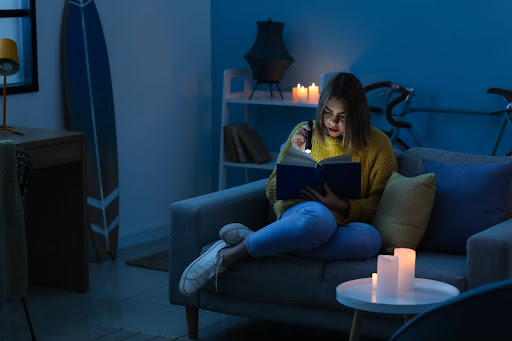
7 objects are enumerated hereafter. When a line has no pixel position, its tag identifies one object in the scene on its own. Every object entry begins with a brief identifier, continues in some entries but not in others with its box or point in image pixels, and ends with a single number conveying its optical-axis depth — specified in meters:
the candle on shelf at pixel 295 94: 4.80
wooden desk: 3.84
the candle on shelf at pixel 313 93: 4.77
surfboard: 4.33
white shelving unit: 4.87
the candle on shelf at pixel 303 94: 4.80
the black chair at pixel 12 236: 3.13
